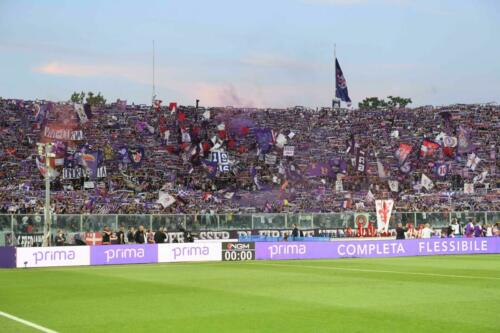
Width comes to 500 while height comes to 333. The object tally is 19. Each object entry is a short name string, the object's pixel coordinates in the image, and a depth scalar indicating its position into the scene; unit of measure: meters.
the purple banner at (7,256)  33.66
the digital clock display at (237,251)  38.80
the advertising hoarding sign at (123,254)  35.69
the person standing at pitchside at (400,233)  44.94
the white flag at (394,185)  68.19
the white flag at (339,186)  67.25
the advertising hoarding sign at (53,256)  33.78
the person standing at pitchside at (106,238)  39.94
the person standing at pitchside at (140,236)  40.82
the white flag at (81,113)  67.75
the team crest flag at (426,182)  68.69
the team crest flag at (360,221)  53.81
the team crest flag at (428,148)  72.00
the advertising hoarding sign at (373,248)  39.53
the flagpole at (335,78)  79.19
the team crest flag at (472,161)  71.06
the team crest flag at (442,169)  70.31
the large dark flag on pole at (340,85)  79.12
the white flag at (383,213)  48.12
